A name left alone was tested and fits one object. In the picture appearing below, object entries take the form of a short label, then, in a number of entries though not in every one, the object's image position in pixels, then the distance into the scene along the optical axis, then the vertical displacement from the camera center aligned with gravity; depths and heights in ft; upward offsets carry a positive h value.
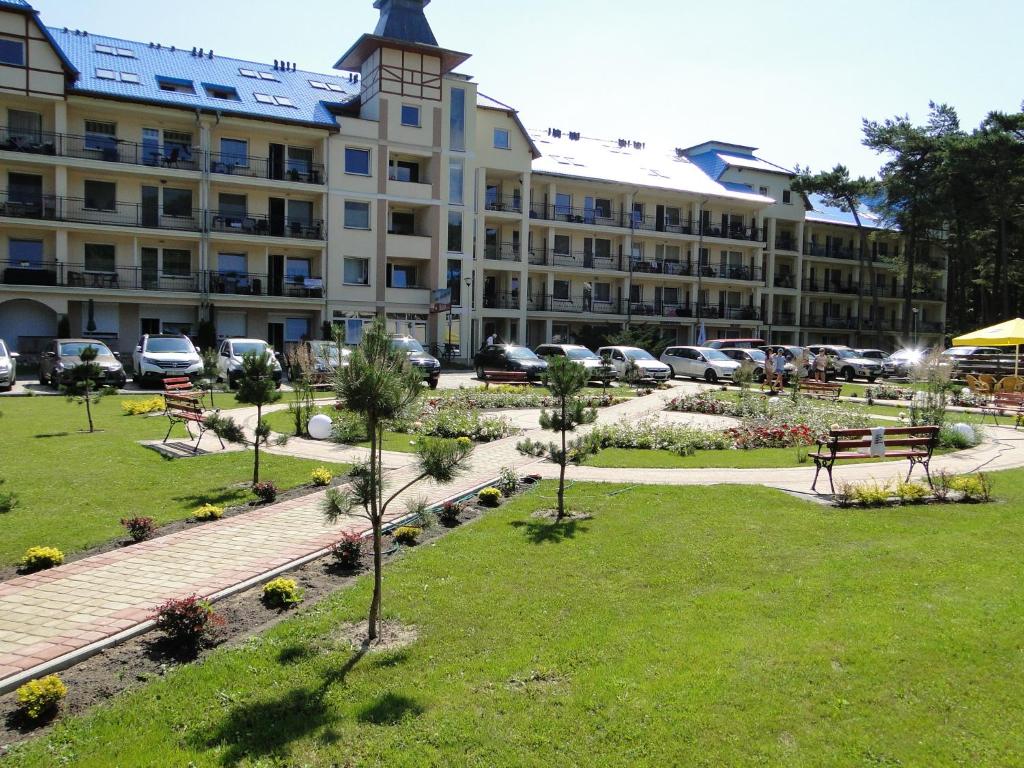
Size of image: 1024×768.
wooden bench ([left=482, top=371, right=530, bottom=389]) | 87.20 -4.25
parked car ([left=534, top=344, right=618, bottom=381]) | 95.54 -1.32
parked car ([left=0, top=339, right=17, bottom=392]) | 74.90 -4.18
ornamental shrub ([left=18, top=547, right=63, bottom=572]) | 21.89 -6.74
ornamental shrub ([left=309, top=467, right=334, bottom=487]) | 34.06 -6.40
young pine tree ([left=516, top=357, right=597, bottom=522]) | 29.53 -2.55
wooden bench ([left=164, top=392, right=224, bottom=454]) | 41.68 -4.38
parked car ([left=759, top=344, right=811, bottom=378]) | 77.62 -0.78
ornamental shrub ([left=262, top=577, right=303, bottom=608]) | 19.57 -6.81
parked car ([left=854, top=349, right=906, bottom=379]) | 120.06 -1.46
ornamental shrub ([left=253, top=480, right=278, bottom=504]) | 30.76 -6.41
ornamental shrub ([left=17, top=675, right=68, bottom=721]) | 13.85 -6.85
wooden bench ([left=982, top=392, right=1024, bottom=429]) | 62.34 -4.54
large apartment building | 107.45 +23.13
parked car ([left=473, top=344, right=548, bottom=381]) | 94.84 -2.42
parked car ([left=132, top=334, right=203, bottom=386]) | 80.43 -2.78
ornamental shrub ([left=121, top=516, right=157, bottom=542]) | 24.90 -6.52
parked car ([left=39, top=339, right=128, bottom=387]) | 77.46 -3.21
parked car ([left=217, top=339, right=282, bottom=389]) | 81.41 -2.13
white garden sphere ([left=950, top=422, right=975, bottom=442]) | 47.67 -4.96
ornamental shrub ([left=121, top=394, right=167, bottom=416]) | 58.85 -5.91
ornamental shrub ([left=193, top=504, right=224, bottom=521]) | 27.71 -6.66
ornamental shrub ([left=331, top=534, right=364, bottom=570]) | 22.79 -6.55
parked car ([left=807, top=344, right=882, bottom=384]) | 117.50 -2.59
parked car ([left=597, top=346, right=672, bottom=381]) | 96.27 -2.45
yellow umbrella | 70.28 +1.76
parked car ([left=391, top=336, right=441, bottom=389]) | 84.05 -2.53
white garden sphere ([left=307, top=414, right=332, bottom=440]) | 47.96 -5.78
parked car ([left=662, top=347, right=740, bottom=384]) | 104.58 -2.37
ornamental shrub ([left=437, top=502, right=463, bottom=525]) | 28.02 -6.54
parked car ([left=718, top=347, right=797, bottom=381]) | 98.73 -1.39
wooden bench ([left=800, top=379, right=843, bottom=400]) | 71.15 -3.76
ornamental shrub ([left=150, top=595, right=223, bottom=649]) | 16.89 -6.56
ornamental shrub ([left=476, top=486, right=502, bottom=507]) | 31.07 -6.46
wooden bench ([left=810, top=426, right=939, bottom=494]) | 32.68 -4.08
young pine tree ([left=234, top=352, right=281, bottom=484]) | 32.89 -2.19
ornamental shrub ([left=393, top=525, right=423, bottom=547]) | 25.39 -6.69
